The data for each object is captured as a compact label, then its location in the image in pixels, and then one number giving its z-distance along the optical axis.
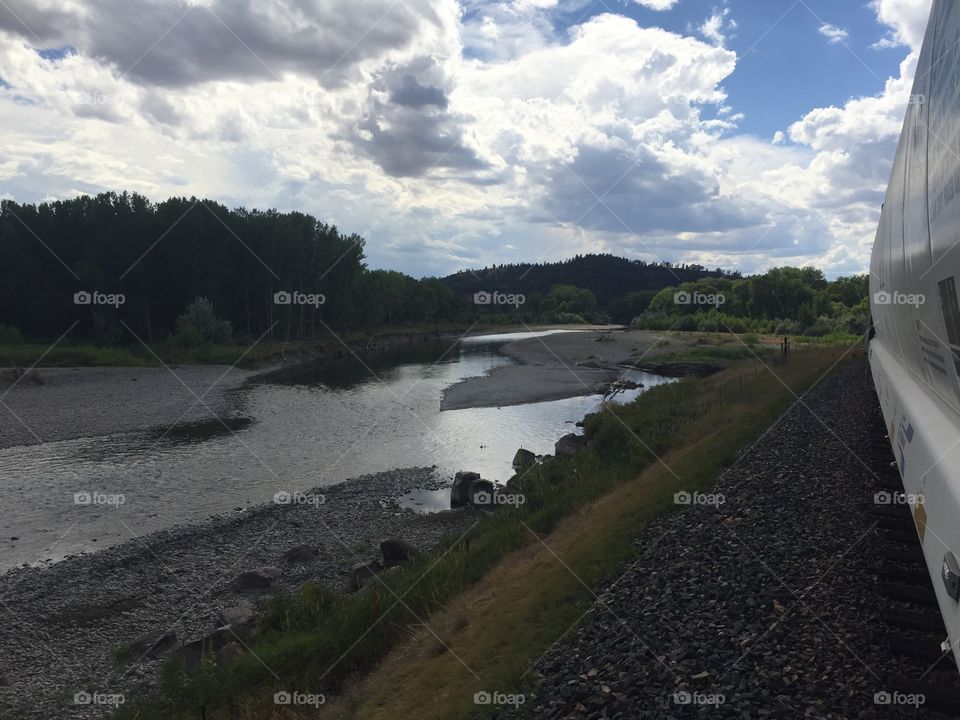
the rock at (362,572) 13.46
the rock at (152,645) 11.49
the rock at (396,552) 14.62
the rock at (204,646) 10.71
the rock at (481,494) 18.89
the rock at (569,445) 23.61
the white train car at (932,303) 4.76
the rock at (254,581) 14.02
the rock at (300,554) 15.59
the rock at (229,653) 10.41
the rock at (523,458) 23.48
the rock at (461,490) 19.77
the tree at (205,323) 63.51
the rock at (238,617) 11.93
